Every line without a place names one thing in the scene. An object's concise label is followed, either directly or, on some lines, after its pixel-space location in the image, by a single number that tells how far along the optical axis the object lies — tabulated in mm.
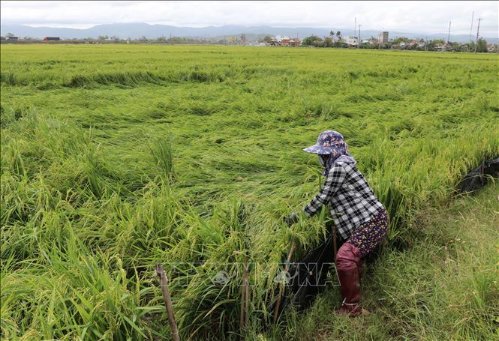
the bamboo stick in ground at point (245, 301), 1918
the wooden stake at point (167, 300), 1607
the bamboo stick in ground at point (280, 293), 2123
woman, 2381
